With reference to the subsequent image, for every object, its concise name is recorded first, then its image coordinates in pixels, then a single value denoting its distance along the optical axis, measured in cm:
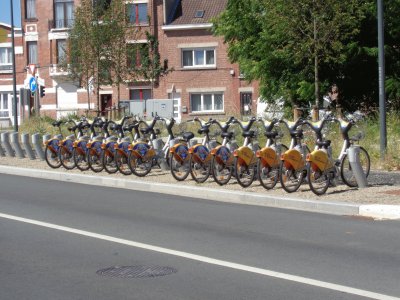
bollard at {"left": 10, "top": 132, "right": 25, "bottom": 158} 2199
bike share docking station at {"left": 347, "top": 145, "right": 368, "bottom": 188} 1312
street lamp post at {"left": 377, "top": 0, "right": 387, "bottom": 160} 1684
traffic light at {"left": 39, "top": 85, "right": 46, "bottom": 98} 3642
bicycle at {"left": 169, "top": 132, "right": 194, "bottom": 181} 1526
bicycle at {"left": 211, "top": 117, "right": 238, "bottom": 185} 1436
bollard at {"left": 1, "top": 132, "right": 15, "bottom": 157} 2261
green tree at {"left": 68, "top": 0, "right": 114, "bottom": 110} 3447
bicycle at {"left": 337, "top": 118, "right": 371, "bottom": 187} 1344
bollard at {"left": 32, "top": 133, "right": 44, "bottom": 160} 2048
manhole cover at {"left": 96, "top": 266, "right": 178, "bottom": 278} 763
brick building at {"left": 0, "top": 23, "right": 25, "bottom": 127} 5228
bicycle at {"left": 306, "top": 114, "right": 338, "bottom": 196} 1276
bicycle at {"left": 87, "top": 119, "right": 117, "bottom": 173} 1725
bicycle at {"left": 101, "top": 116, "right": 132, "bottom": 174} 1684
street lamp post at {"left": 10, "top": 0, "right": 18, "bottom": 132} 2686
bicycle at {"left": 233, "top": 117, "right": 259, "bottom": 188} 1393
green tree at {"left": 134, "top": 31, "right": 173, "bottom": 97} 4528
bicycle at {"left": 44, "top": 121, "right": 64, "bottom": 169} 1861
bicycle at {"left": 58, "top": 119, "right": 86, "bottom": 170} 1819
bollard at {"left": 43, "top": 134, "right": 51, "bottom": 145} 2020
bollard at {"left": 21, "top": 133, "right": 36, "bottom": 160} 2129
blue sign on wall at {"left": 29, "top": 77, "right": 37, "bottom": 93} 2826
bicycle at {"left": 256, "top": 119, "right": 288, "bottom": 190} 1360
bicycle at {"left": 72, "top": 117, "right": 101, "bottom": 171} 1778
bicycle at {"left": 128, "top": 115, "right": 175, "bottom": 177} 1620
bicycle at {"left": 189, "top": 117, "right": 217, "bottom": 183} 1477
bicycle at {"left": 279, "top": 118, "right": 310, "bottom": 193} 1305
